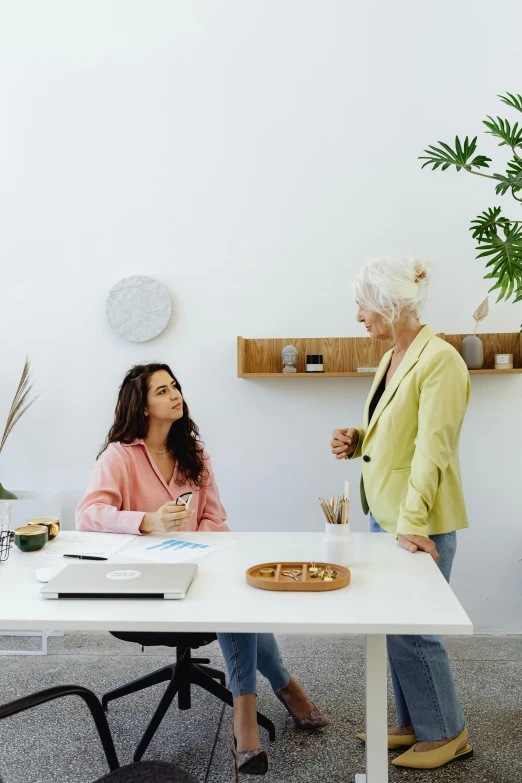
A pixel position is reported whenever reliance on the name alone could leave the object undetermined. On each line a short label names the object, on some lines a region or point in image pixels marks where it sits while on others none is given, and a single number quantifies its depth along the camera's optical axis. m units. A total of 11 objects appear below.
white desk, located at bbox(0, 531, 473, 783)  1.44
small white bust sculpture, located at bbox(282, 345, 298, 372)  3.35
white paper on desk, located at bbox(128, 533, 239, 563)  1.95
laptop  1.59
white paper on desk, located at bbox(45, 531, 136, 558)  2.01
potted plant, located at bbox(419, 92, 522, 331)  2.50
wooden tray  1.63
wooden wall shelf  3.45
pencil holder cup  1.82
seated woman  2.35
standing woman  2.09
